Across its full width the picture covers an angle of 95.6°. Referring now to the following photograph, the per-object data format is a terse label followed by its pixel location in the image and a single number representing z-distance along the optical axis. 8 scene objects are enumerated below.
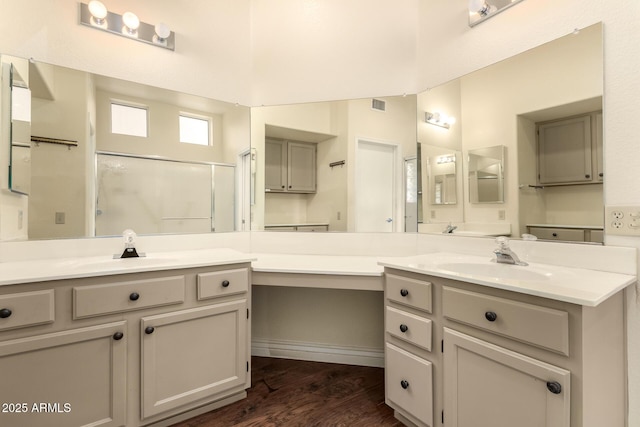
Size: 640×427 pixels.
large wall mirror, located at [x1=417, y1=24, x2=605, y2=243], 1.30
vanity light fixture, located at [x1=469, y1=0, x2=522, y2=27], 1.60
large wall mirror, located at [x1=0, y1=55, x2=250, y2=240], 1.56
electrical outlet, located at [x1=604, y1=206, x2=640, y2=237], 1.16
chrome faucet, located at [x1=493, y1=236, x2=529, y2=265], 1.42
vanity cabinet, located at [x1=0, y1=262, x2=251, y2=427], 1.15
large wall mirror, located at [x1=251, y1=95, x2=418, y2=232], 2.07
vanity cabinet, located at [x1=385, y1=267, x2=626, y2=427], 0.93
